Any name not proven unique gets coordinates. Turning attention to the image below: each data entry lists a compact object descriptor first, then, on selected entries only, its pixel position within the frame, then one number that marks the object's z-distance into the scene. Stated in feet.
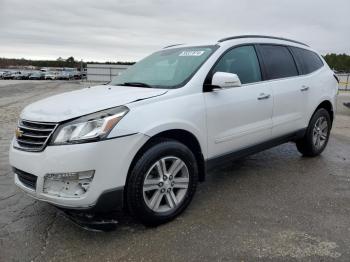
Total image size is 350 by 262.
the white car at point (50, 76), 180.65
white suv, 9.73
